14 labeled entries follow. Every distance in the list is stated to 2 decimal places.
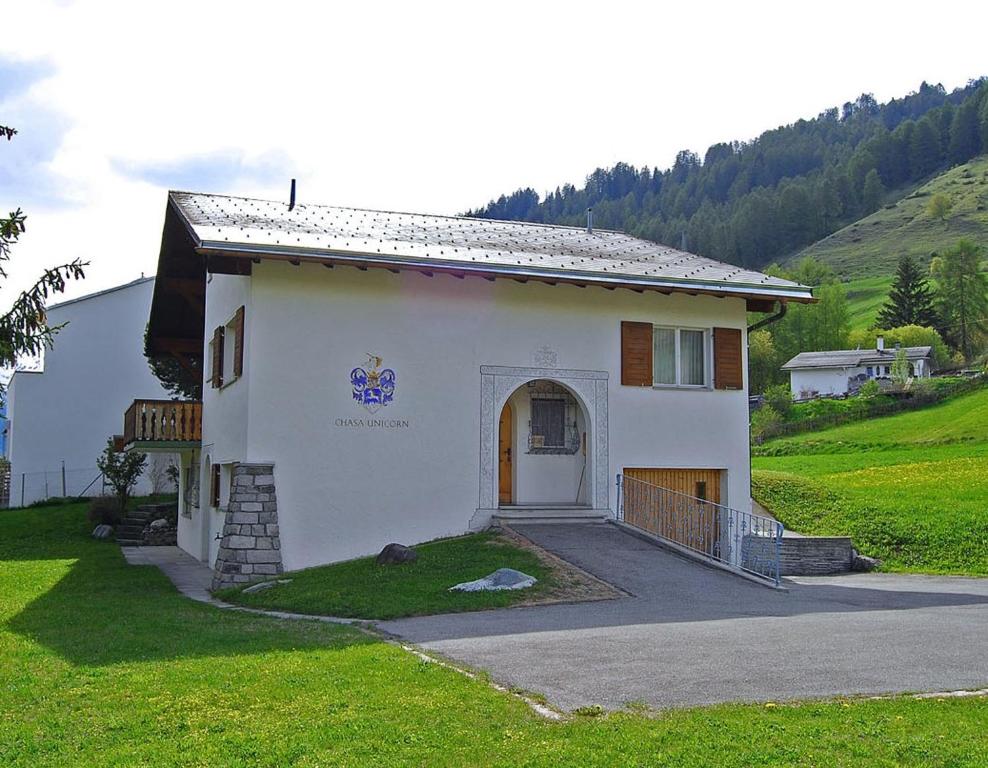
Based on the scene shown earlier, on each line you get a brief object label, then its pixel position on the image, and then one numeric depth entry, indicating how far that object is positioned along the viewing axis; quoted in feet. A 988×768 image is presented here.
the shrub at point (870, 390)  187.42
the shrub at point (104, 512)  92.94
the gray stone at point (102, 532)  87.64
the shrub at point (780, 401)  189.09
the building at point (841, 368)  236.34
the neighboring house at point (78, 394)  119.14
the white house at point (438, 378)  55.47
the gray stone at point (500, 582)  44.20
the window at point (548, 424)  64.08
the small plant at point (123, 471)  95.76
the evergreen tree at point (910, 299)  271.08
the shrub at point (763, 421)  165.78
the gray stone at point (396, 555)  51.26
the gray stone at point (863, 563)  63.31
